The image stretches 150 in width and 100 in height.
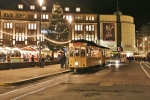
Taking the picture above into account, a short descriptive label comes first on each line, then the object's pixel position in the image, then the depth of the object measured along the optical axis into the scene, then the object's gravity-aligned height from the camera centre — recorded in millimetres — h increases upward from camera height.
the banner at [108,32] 106625 +9946
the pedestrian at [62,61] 37700 -240
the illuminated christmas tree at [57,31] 64875 +6293
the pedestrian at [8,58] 36234 +163
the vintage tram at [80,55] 31672 +469
